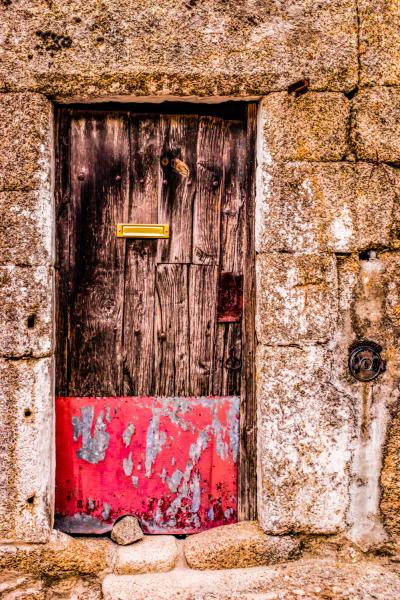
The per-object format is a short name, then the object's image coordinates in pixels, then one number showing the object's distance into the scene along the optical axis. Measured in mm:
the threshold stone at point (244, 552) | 2293
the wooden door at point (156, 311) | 2402
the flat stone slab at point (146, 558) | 2260
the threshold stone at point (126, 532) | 2383
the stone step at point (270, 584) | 2117
